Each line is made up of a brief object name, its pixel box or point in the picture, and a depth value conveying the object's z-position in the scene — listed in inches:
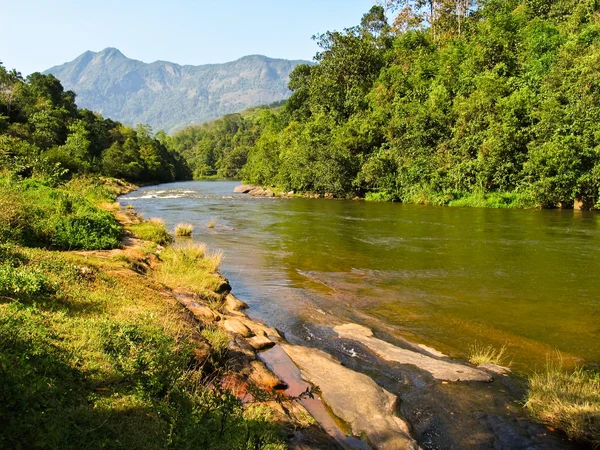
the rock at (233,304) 468.4
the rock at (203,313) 380.5
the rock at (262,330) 395.2
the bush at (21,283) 293.9
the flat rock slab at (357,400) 255.4
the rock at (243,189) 2716.5
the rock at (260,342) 364.5
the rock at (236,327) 378.0
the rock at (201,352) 280.5
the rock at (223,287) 508.4
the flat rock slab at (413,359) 330.0
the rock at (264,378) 294.5
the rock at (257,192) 2533.7
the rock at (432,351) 375.9
